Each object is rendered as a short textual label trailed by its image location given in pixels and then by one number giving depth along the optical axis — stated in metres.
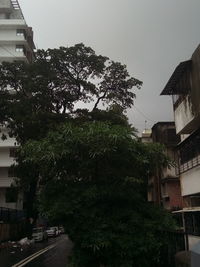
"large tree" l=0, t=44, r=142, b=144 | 18.03
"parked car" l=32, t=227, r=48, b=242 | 24.95
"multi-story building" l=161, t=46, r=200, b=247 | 11.63
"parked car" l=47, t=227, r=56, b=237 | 32.05
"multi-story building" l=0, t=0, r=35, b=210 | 31.74
